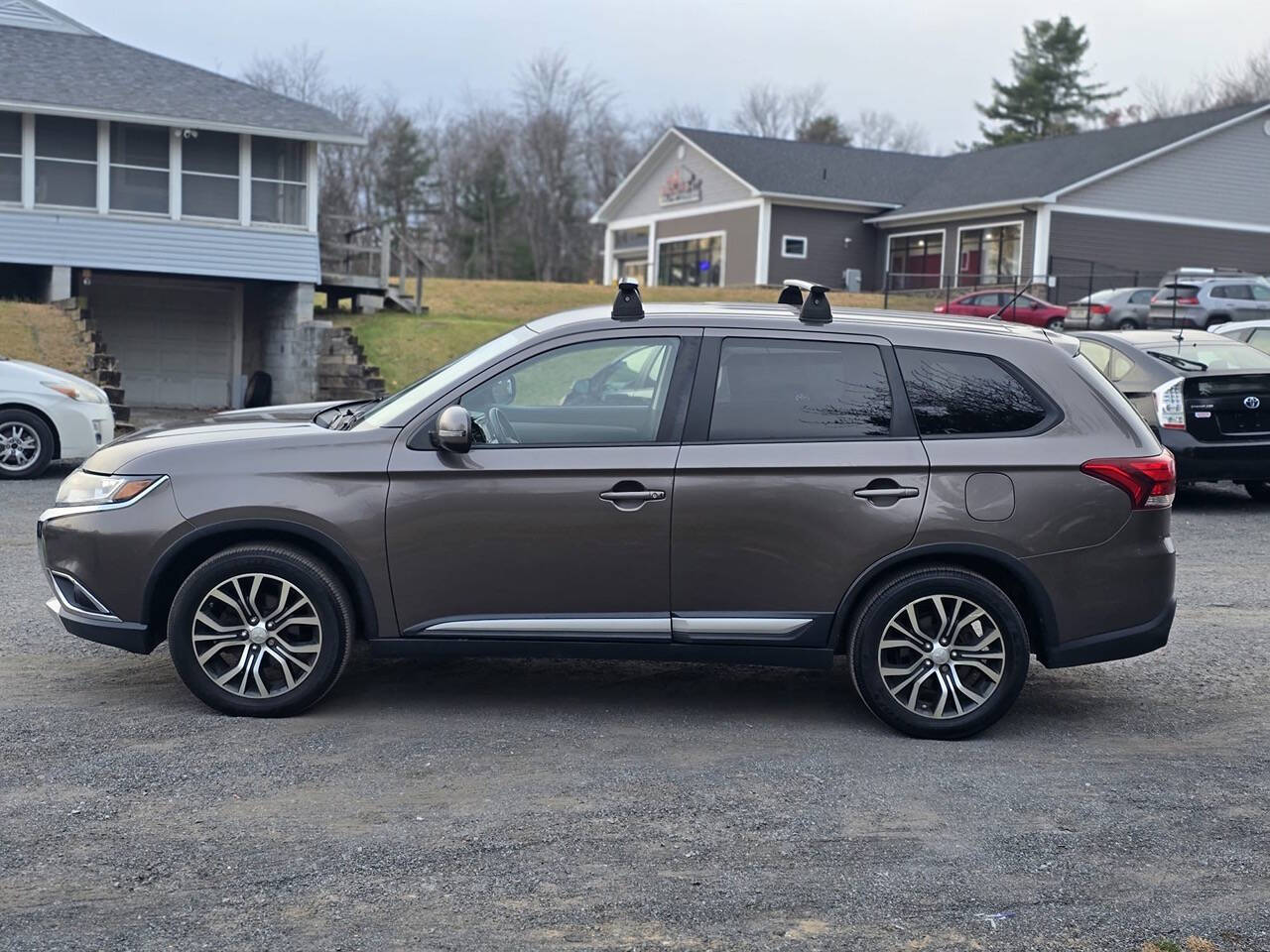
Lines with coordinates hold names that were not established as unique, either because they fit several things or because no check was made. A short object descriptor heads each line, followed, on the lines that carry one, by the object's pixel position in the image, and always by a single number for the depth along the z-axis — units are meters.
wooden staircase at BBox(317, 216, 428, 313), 27.50
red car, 33.25
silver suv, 29.89
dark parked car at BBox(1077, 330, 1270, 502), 12.06
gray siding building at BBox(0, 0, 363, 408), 24.27
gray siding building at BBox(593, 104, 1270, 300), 40.12
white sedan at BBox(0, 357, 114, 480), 13.41
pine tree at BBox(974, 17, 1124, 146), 70.38
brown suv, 5.55
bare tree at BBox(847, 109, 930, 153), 91.38
